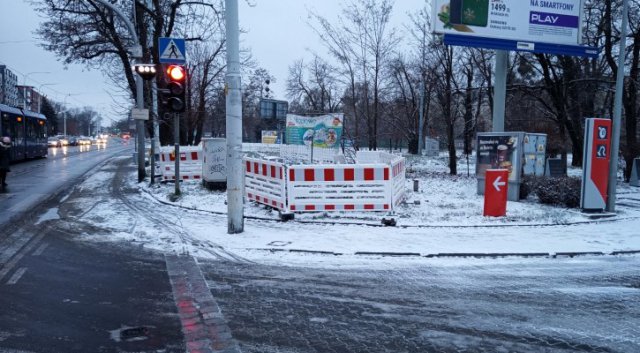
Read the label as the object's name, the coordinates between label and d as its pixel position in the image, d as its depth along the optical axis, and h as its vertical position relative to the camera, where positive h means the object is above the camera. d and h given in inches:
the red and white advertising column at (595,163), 439.5 -12.3
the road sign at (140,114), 636.1 +39.5
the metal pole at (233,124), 328.5 +14.5
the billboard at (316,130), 928.3 +32.0
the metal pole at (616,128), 442.9 +21.2
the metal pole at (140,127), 663.1 +22.7
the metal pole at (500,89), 612.4 +77.4
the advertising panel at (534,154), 641.0 -7.0
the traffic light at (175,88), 410.3 +48.3
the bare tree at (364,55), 754.2 +150.8
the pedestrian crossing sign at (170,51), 450.3 +89.1
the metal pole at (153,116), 641.3 +45.4
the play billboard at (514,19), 551.8 +157.0
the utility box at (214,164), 578.2 -24.8
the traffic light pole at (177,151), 498.9 -8.9
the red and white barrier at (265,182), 415.8 -35.5
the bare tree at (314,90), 1672.0 +220.9
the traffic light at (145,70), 592.4 +92.2
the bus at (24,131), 1001.5 +22.4
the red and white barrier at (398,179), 434.9 -32.5
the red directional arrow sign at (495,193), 416.5 -39.6
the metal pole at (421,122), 1154.8 +66.4
